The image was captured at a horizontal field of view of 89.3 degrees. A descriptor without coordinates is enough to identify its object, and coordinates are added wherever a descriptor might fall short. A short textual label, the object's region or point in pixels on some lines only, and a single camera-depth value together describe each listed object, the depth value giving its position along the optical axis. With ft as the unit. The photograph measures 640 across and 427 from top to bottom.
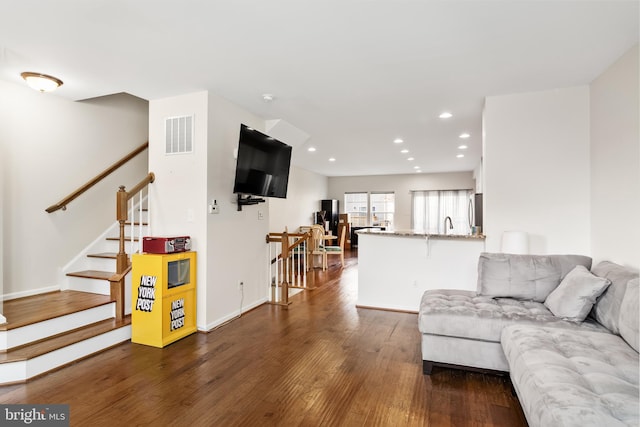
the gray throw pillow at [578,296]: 7.54
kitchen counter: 12.70
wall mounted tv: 11.40
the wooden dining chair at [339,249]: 23.85
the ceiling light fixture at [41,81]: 9.71
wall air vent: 11.44
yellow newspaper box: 9.84
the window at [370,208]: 34.88
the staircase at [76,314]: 8.07
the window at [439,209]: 32.04
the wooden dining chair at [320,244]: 22.84
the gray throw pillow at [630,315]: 6.16
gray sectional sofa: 4.59
